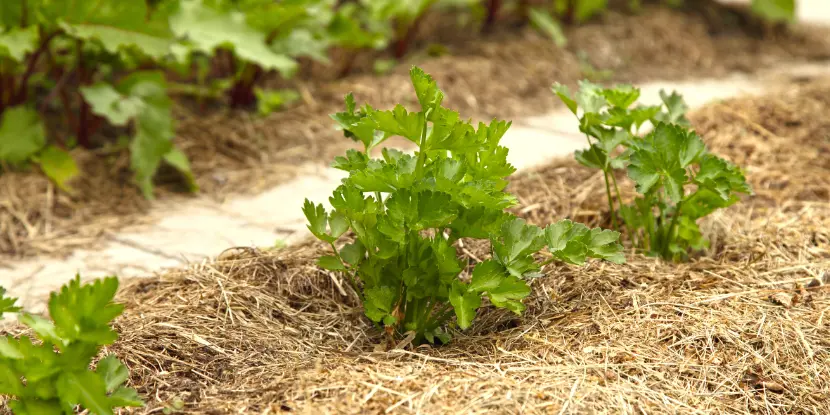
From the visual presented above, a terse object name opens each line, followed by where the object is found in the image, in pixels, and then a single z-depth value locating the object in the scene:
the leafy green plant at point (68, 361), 2.79
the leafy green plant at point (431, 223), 3.26
